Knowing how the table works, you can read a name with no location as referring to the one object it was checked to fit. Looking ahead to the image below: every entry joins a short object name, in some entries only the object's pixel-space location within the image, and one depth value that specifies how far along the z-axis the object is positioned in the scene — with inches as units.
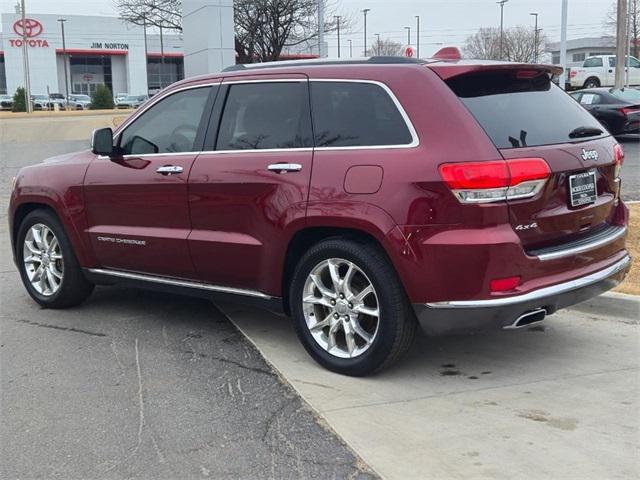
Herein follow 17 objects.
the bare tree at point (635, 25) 2119.8
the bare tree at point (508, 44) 2942.9
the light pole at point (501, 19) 2682.1
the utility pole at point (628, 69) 1416.3
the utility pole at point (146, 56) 3209.6
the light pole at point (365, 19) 3027.8
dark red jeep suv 152.2
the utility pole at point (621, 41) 879.1
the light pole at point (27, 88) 1727.4
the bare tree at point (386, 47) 3378.9
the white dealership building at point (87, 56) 3255.4
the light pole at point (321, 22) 828.6
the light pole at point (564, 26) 1190.9
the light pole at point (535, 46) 2800.2
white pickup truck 1393.9
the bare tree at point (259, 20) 1119.3
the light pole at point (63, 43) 3113.7
